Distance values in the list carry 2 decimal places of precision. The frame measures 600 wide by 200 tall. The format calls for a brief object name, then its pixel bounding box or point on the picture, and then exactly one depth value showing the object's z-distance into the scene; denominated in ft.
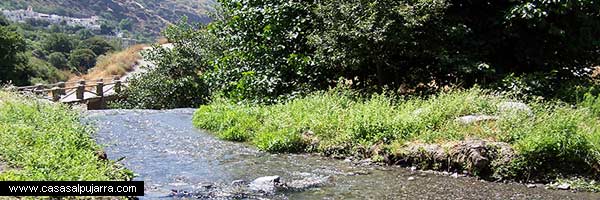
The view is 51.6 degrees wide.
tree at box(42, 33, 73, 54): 201.26
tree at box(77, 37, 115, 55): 204.10
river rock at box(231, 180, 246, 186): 27.27
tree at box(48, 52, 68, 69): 183.52
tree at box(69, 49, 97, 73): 187.43
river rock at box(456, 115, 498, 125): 32.14
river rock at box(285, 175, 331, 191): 26.82
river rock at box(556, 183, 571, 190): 26.80
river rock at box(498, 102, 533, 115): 32.14
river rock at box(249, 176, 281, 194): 26.14
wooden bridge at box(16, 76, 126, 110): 88.79
